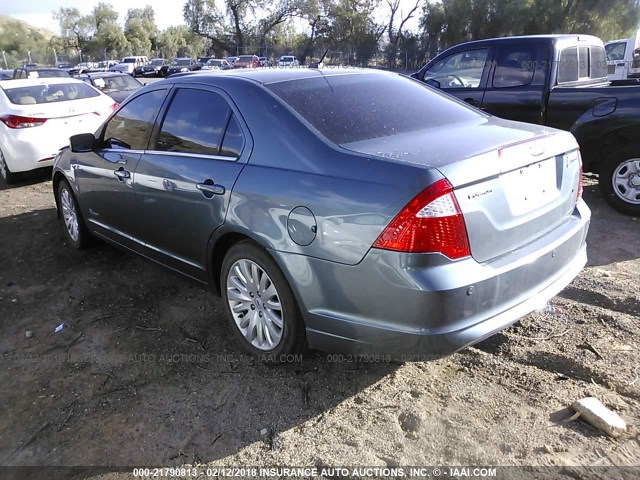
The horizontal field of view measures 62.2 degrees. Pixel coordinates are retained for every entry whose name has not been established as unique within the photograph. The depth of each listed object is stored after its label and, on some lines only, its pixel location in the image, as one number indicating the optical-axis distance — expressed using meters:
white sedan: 7.79
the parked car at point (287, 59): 43.47
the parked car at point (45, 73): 17.15
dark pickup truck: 5.49
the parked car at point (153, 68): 44.88
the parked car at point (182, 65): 42.59
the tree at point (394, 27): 44.41
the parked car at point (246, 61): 40.17
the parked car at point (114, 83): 13.17
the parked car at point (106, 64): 51.39
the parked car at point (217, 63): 41.16
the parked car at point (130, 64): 46.22
